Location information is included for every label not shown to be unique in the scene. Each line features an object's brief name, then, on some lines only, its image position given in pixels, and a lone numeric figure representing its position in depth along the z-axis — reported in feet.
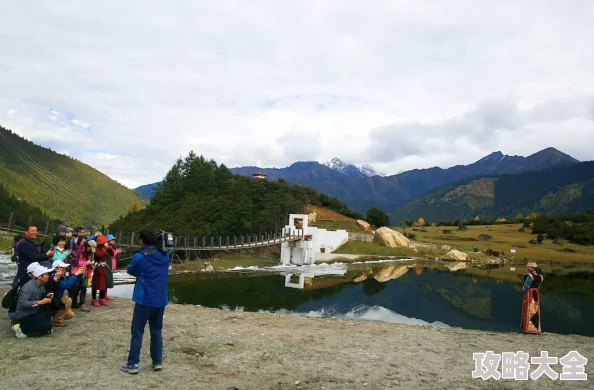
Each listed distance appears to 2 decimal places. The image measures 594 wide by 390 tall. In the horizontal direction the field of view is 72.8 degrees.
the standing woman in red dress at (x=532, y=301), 33.19
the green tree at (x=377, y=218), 220.84
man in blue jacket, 18.22
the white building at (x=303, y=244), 136.46
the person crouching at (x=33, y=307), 22.40
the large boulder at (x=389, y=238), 169.48
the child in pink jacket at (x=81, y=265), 29.68
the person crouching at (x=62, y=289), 24.35
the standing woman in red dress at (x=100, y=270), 33.30
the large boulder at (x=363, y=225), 197.16
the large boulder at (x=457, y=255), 172.96
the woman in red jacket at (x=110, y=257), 34.17
